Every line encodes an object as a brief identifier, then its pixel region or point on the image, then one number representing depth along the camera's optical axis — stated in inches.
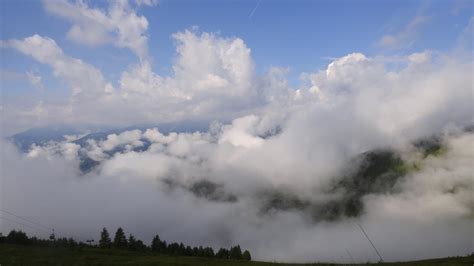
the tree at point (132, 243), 4165.8
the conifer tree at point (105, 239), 4376.7
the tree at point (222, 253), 5460.6
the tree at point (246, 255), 5661.4
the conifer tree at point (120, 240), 4368.1
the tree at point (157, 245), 5202.8
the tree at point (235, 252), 5428.2
